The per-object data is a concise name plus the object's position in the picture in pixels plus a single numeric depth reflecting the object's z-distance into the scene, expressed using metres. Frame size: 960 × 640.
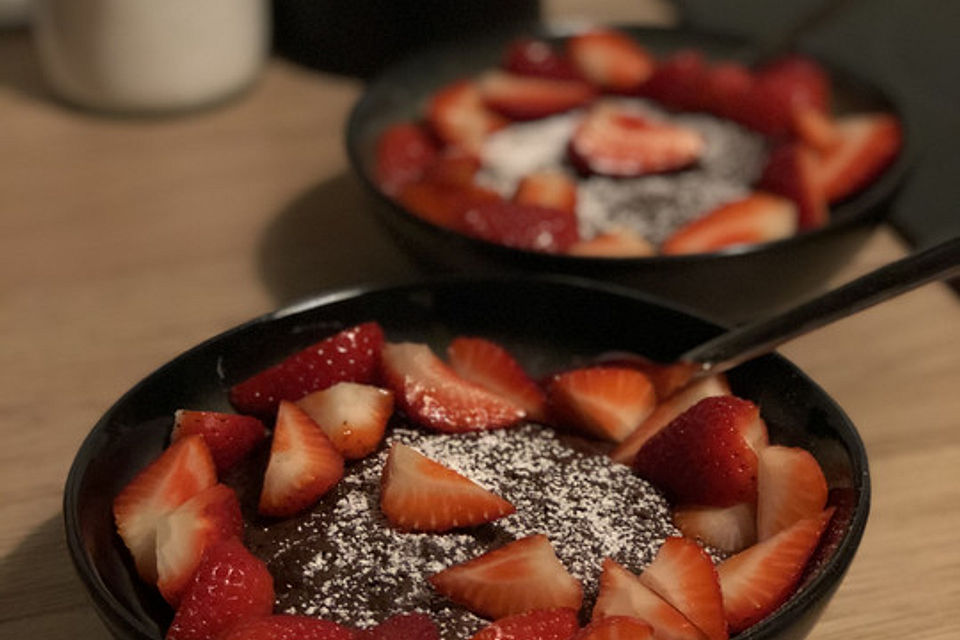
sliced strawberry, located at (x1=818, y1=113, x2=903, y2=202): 0.59
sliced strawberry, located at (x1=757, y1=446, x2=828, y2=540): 0.43
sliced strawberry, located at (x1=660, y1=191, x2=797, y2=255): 0.55
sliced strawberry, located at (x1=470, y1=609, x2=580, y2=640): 0.40
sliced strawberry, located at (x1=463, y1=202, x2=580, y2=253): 0.54
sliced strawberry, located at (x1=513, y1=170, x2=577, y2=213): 0.56
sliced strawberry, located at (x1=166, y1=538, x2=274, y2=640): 0.40
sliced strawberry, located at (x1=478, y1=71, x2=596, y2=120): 0.63
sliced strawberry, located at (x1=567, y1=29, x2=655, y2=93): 0.65
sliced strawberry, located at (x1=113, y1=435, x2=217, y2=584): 0.42
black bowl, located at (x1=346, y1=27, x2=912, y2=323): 0.51
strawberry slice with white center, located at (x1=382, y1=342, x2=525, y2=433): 0.46
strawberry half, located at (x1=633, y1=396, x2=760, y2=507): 0.43
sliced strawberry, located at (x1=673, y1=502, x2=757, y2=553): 0.43
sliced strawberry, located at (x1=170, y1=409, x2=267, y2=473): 0.45
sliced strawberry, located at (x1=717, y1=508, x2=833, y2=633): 0.41
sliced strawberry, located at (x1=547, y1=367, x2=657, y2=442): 0.46
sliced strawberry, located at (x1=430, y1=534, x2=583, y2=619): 0.41
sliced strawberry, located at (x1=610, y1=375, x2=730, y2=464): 0.45
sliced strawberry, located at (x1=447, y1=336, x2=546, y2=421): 0.47
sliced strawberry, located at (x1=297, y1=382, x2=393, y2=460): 0.44
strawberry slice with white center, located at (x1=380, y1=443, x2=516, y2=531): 0.43
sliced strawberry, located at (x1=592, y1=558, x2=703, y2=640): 0.40
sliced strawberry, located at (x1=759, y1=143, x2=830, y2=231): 0.57
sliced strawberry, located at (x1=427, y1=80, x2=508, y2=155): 0.61
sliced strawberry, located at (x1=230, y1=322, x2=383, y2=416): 0.46
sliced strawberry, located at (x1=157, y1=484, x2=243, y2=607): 0.41
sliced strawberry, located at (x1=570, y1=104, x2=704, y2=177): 0.59
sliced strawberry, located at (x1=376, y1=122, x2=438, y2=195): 0.59
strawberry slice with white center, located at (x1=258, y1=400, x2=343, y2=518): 0.43
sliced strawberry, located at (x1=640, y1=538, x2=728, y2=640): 0.41
